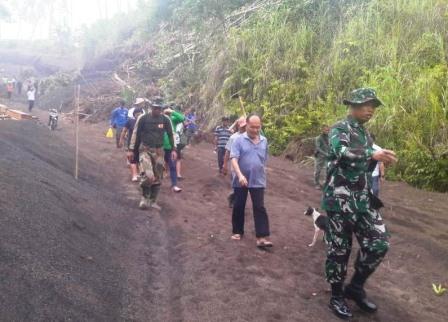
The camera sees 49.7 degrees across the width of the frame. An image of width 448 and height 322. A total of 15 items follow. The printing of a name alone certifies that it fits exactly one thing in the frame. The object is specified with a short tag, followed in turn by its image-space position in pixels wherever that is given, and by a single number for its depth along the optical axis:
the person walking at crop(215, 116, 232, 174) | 10.74
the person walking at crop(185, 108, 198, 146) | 16.09
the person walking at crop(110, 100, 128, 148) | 14.32
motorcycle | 19.16
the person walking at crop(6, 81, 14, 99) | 31.17
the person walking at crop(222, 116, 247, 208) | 7.22
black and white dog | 5.66
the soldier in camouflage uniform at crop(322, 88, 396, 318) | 3.98
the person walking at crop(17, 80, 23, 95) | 35.88
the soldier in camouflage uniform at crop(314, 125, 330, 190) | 9.81
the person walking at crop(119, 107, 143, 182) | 7.96
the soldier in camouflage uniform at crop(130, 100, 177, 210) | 7.85
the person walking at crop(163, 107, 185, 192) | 8.98
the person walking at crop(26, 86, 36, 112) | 24.30
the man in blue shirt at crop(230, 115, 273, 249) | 5.83
